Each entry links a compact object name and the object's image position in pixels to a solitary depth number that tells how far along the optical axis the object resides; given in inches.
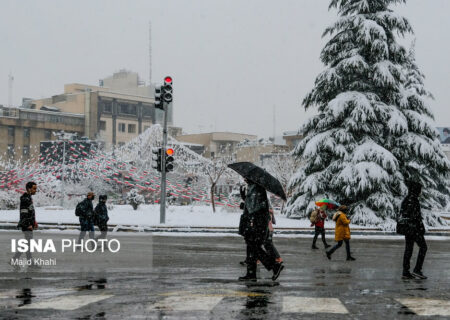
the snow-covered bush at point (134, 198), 1550.2
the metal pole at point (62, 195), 1769.2
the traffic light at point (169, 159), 1032.8
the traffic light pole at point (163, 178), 1048.8
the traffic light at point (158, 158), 1048.8
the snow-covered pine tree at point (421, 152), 1219.2
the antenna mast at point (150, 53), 5016.5
